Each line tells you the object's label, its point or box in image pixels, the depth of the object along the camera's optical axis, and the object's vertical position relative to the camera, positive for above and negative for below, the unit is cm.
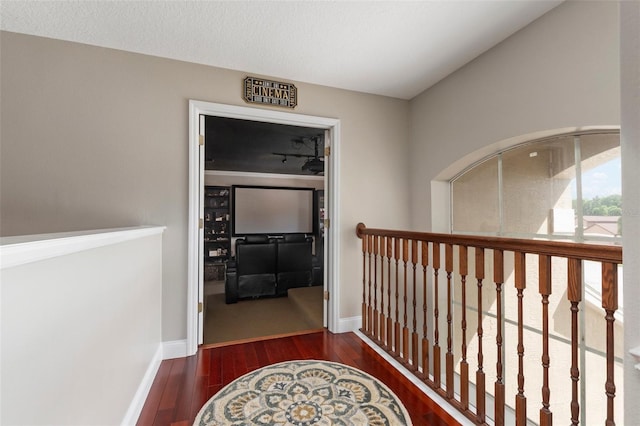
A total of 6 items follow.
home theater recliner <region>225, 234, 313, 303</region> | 468 -93
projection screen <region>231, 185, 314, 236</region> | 658 +13
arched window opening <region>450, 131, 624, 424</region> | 178 -2
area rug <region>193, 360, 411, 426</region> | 153 -111
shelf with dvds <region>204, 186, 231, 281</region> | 627 -37
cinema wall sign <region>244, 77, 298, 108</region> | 250 +113
